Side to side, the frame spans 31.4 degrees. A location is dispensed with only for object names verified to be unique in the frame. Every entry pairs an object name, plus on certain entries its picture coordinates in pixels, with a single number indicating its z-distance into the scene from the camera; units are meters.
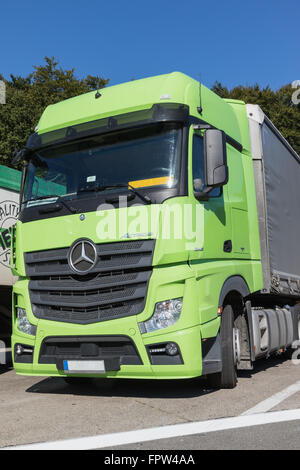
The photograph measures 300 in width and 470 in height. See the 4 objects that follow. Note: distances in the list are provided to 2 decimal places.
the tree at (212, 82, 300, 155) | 34.41
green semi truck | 5.11
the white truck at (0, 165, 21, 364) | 7.66
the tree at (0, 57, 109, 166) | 24.45
